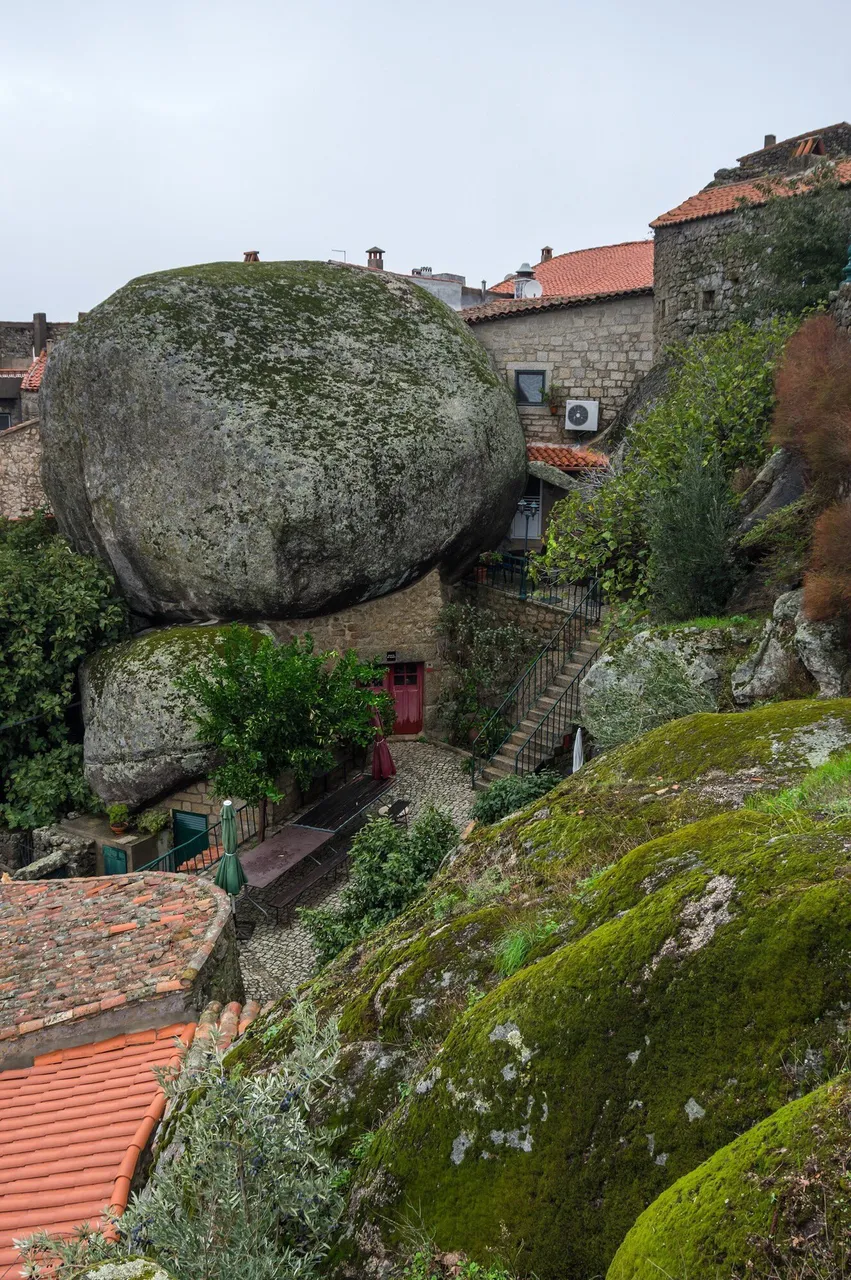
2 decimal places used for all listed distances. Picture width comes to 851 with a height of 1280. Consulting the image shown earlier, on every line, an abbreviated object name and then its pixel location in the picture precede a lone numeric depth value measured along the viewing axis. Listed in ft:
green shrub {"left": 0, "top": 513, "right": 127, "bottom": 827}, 49.21
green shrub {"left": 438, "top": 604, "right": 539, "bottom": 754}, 53.98
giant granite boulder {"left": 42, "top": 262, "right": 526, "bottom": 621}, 47.57
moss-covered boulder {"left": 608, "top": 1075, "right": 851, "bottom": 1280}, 6.09
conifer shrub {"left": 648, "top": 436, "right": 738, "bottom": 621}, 34.71
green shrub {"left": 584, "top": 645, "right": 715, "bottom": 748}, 31.04
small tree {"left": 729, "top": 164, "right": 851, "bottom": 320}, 48.19
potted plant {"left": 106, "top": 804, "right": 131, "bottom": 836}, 47.03
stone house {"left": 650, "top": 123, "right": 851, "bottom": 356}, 54.34
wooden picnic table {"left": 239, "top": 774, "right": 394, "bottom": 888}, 37.27
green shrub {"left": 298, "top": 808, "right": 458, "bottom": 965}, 29.84
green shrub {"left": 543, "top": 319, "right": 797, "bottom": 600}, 39.09
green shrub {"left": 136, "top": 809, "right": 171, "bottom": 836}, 46.78
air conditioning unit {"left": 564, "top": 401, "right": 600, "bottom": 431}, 64.54
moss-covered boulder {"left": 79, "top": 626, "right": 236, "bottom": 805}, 45.62
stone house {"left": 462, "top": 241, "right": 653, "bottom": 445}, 62.90
